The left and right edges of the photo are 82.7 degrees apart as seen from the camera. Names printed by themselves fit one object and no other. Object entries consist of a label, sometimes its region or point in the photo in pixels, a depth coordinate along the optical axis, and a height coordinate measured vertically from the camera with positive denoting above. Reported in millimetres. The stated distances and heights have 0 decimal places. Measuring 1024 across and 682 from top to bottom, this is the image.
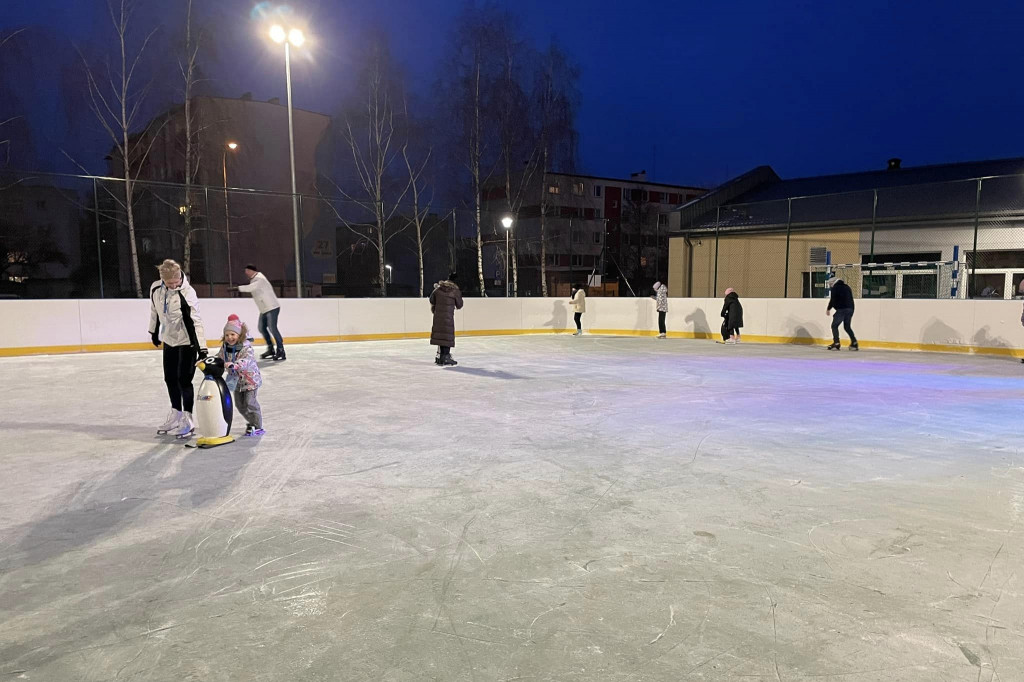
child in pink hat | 5070 -700
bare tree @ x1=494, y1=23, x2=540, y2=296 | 22562 +6342
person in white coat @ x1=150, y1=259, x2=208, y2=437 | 5000 -384
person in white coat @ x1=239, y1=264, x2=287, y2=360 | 10359 -240
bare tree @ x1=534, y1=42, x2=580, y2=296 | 23484 +7077
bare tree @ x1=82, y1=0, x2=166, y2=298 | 15930 +5605
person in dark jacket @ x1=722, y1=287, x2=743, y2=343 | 15086 -761
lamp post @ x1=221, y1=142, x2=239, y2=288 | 14218 +1518
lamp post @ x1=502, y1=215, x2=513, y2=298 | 18875 +2076
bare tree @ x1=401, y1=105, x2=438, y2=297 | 21420 +4171
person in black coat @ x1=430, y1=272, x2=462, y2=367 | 10078 -353
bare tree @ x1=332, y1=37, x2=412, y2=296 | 20828 +5724
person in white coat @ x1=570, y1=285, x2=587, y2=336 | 17047 -423
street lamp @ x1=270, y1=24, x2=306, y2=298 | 13445 +5492
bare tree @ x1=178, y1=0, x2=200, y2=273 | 17072 +6422
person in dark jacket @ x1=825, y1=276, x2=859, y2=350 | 12891 -373
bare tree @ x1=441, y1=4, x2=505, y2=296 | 22156 +7470
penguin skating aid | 4848 -980
